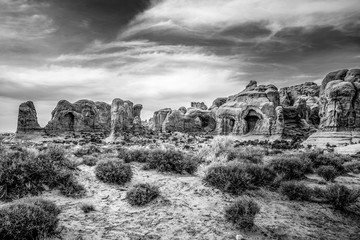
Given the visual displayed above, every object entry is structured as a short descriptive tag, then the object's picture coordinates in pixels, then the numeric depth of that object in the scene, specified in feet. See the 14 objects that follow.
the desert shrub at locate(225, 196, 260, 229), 19.90
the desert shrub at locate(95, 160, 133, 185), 28.30
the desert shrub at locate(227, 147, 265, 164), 45.42
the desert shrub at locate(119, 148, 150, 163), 38.32
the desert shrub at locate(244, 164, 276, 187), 30.42
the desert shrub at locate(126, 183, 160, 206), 23.21
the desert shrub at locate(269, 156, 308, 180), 35.80
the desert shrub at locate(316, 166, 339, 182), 37.81
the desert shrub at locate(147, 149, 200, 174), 33.76
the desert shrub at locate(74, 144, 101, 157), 48.14
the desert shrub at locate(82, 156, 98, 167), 35.35
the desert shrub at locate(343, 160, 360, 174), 46.03
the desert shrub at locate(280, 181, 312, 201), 27.32
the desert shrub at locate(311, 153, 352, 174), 44.91
